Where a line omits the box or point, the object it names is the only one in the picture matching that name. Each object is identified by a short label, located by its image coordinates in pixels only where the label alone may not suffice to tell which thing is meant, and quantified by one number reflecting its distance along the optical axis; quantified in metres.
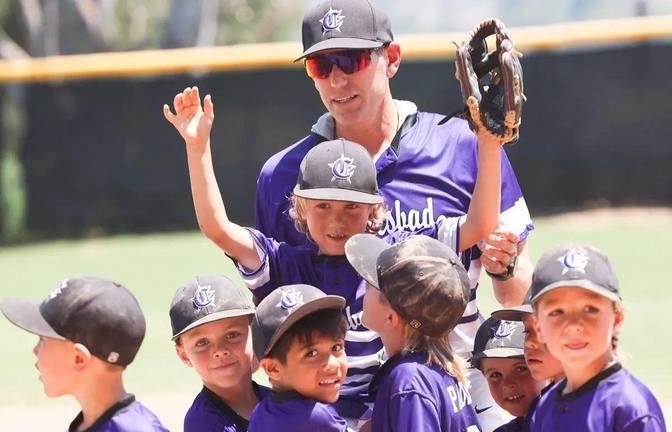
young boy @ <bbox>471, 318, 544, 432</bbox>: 7.85
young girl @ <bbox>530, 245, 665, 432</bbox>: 6.46
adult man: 8.12
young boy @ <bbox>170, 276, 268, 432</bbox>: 7.78
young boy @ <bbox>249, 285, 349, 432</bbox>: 7.02
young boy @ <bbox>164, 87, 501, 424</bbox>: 7.72
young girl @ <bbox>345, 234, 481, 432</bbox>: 6.84
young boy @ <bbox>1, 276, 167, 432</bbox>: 6.98
